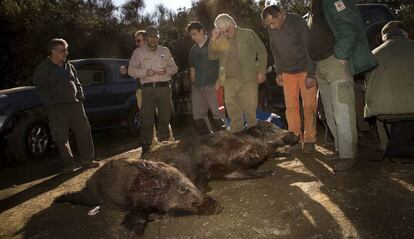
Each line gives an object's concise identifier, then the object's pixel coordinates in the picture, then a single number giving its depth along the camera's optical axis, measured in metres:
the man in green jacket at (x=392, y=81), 4.38
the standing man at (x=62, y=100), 6.11
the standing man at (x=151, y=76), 6.51
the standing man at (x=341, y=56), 4.25
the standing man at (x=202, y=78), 6.66
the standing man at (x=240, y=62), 5.86
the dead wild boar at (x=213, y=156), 4.71
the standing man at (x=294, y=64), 5.50
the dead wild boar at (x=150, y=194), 3.64
